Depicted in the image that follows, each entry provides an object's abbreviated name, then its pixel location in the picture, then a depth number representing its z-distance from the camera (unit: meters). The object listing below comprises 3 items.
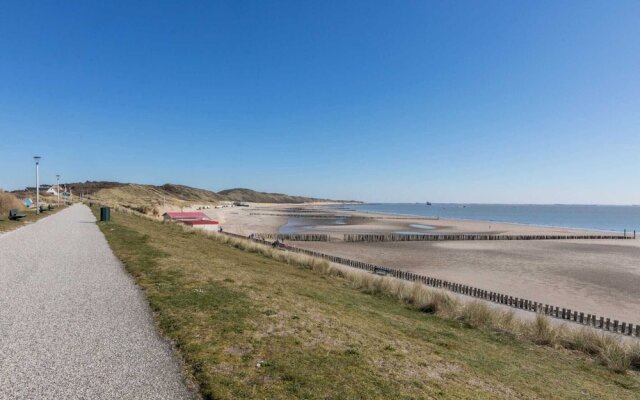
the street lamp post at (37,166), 36.47
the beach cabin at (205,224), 46.08
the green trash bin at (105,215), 30.75
